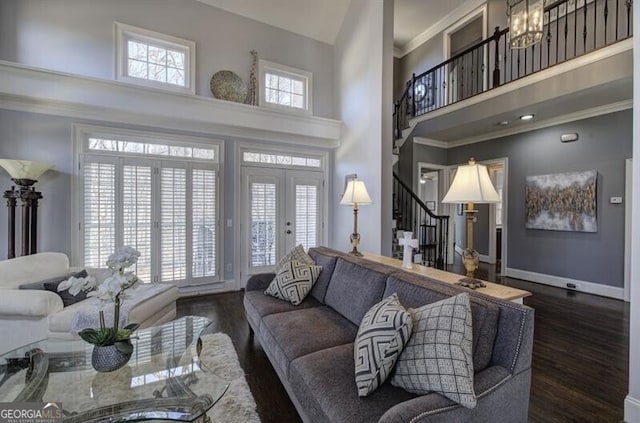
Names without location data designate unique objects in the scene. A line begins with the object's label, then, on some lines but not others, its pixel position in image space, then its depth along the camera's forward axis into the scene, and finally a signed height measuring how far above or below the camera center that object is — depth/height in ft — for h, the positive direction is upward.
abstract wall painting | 14.57 +0.46
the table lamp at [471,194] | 5.93 +0.32
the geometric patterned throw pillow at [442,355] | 3.76 -2.02
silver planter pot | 4.98 -2.61
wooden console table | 5.64 -1.64
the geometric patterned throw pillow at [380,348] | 4.21 -2.09
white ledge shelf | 10.98 +4.38
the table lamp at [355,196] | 10.41 +0.45
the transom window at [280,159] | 15.67 +2.77
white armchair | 7.45 -2.84
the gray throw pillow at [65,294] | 8.27 -2.59
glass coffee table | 4.41 -3.02
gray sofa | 3.91 -2.67
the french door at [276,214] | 15.56 -0.33
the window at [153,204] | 12.42 +0.12
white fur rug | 5.84 -4.19
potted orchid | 4.90 -1.94
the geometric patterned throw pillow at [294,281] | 8.53 -2.20
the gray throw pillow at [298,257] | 9.49 -1.64
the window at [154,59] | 13.15 +7.05
